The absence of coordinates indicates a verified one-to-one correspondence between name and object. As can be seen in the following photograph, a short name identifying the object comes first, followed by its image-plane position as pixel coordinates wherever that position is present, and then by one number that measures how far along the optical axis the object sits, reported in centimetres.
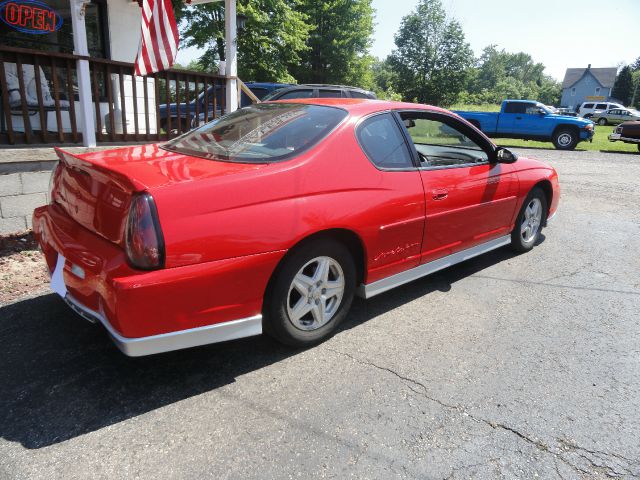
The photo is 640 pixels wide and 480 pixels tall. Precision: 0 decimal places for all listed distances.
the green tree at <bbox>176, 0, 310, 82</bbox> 1914
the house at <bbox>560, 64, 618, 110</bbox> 7719
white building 507
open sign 664
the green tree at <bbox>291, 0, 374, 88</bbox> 3325
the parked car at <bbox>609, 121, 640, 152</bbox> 1745
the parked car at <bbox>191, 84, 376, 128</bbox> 915
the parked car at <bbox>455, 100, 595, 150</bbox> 1755
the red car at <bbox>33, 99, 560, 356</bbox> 217
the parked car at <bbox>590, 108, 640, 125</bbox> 3810
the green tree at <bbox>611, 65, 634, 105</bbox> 7202
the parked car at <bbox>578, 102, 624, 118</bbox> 3911
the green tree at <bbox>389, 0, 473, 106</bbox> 4691
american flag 493
